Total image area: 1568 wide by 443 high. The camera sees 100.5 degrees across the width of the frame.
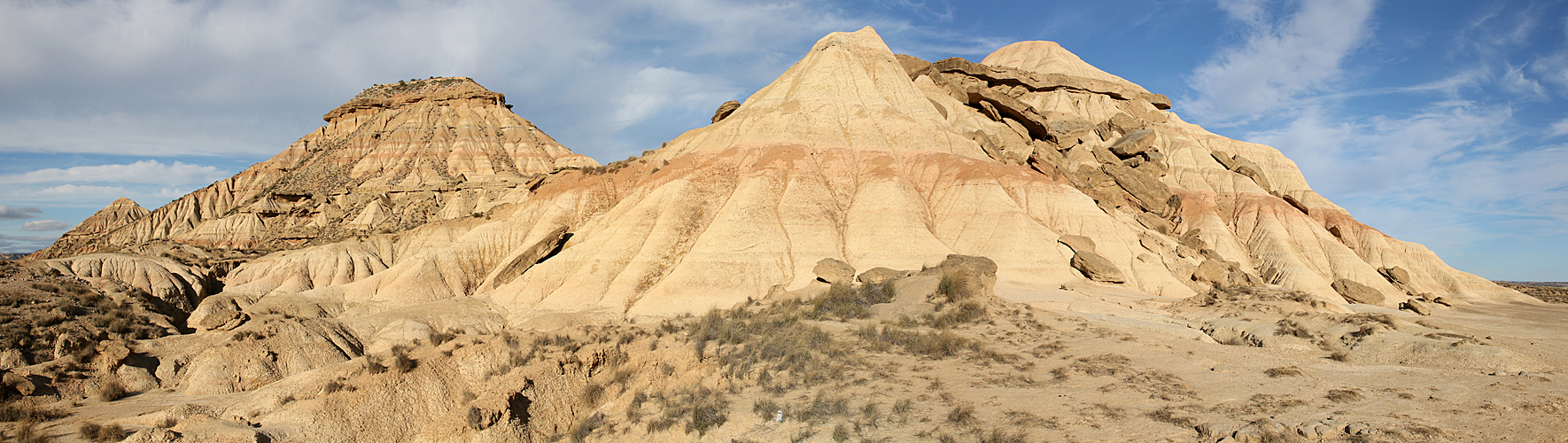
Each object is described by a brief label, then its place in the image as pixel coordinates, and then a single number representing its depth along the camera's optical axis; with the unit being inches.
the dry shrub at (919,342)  652.1
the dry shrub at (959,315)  800.3
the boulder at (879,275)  1149.7
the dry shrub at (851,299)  927.7
